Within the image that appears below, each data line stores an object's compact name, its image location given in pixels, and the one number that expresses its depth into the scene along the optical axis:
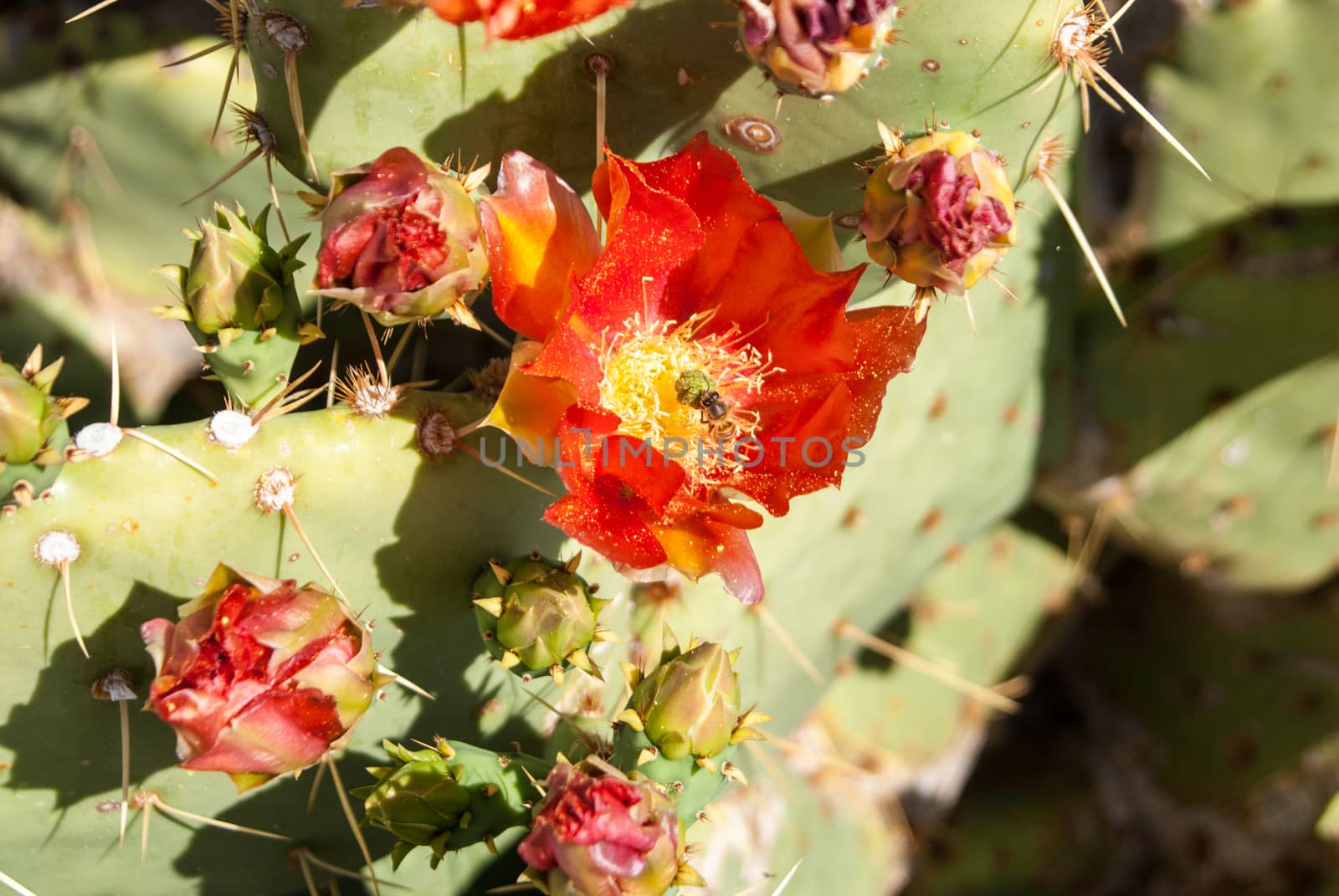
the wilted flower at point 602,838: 0.49
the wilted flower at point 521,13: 0.49
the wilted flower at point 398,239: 0.50
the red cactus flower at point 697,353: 0.51
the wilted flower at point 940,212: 0.51
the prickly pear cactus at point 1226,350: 0.63
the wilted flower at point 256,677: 0.50
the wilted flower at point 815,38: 0.50
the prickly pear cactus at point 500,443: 0.50
